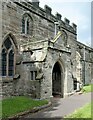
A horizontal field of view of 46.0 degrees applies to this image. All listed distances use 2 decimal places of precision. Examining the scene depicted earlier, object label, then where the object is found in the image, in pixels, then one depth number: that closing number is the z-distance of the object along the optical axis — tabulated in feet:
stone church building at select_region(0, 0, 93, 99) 25.39
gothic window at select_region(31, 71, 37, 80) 25.62
